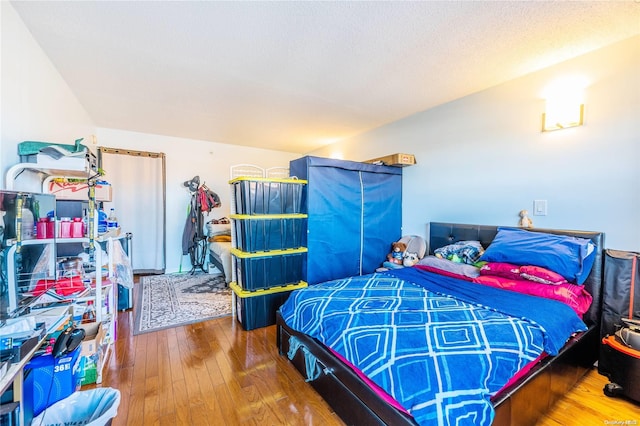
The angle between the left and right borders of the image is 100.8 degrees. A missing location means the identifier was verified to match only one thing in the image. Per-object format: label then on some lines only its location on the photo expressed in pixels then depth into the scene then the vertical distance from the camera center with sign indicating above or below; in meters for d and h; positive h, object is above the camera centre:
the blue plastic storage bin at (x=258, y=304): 2.65 -1.04
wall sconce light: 2.15 +0.83
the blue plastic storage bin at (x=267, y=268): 2.64 -0.67
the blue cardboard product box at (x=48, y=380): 1.37 -0.98
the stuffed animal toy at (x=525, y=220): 2.42 -0.12
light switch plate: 2.35 -0.01
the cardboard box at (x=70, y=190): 2.29 +0.11
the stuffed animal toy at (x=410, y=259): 3.15 -0.65
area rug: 2.86 -1.27
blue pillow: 1.92 -0.35
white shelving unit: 1.45 -0.39
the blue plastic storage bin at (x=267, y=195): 2.63 +0.09
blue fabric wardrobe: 2.96 -0.12
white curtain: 4.37 +0.04
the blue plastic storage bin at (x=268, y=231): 2.63 -0.29
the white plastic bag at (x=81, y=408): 1.24 -1.01
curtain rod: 4.25 +0.83
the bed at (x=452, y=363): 1.15 -0.89
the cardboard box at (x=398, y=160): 3.35 +0.58
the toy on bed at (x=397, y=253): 3.33 -0.62
